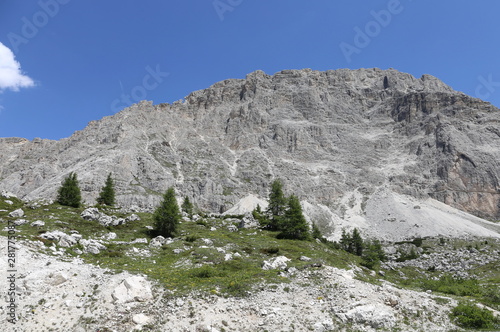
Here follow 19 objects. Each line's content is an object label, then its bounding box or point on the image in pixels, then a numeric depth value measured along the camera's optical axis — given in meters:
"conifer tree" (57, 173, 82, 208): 62.84
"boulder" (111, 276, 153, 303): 20.12
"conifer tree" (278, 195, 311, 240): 57.91
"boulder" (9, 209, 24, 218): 41.47
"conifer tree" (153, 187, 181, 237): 50.53
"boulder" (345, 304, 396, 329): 19.20
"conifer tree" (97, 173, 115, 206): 81.56
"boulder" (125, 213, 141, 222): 55.10
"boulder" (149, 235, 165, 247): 40.41
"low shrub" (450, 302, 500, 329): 19.03
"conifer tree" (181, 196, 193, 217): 96.96
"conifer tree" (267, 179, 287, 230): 77.56
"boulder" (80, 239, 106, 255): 30.91
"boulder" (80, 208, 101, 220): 49.34
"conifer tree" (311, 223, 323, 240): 79.19
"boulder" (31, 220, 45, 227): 35.52
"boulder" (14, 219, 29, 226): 35.89
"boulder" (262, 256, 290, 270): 28.82
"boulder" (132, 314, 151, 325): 18.26
